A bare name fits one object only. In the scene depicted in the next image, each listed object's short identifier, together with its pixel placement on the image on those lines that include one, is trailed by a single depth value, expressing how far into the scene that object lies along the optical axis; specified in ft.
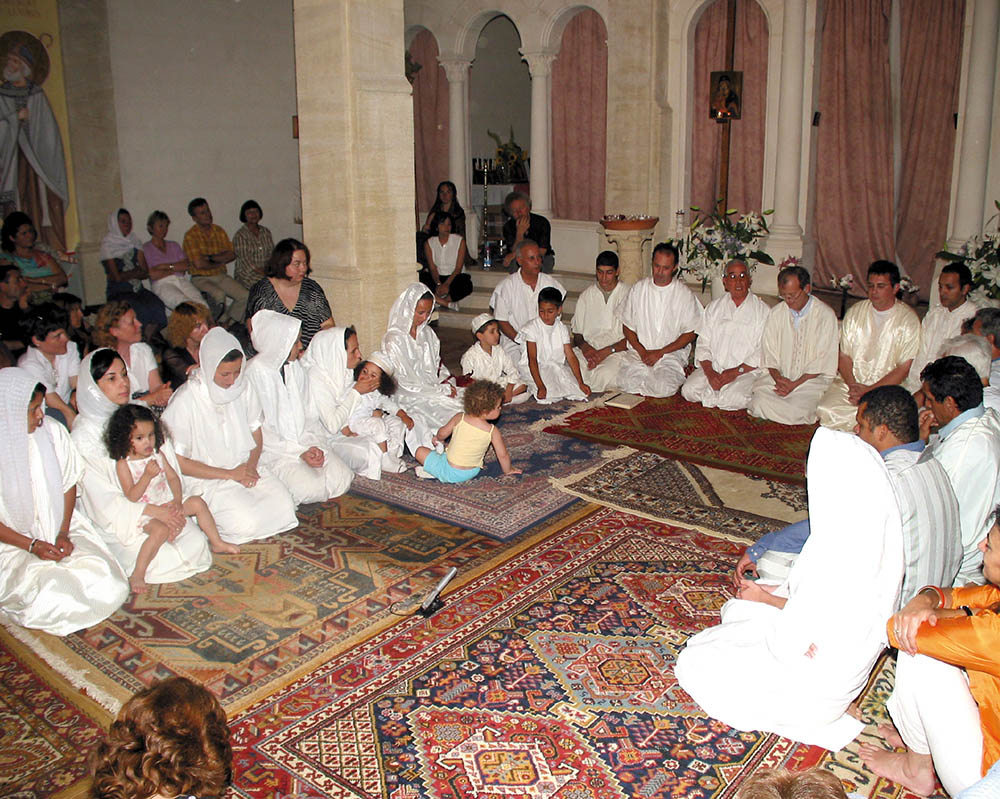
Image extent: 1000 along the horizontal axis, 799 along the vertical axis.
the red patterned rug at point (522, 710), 10.95
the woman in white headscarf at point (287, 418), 18.83
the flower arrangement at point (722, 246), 29.30
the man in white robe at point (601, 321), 27.66
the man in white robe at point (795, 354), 23.90
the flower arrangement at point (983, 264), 24.64
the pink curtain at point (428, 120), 43.39
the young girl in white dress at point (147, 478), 15.07
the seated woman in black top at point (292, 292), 22.52
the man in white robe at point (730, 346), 25.25
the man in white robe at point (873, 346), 23.02
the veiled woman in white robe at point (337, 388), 20.49
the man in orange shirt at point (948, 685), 9.09
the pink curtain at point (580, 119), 38.75
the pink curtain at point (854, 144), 33.88
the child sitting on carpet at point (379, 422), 20.66
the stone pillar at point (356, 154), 24.30
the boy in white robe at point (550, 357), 25.76
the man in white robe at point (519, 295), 27.35
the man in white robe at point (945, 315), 21.98
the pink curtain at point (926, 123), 32.27
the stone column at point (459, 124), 40.81
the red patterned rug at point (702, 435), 20.95
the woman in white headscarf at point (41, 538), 14.16
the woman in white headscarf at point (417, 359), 22.93
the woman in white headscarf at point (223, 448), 17.03
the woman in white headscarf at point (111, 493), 15.52
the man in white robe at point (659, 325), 26.50
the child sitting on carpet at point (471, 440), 19.04
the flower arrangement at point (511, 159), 45.37
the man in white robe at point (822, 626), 10.16
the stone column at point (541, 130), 38.70
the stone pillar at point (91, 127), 32.24
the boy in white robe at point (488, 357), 23.99
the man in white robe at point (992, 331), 18.02
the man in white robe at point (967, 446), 13.20
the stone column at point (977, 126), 27.91
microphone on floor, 14.38
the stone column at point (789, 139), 32.12
